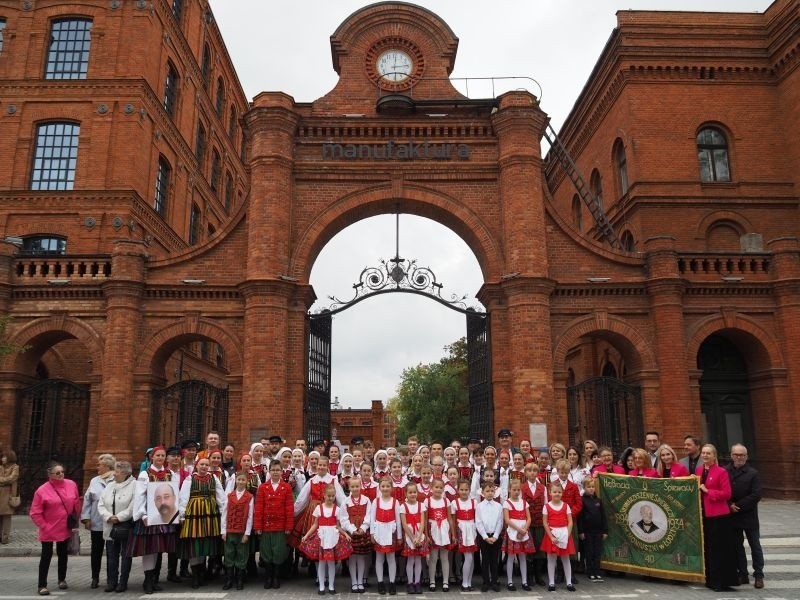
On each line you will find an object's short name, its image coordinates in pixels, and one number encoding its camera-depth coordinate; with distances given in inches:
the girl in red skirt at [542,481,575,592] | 353.1
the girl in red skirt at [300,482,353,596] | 345.7
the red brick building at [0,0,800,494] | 682.8
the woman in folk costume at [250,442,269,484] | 402.3
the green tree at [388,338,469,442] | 1941.4
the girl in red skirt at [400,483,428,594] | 348.8
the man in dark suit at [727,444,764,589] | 350.9
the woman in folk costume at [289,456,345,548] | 369.7
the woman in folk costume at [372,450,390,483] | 407.2
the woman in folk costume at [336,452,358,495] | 413.4
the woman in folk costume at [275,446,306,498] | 384.8
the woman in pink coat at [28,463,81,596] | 354.5
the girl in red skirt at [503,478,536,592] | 354.6
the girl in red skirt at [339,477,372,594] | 354.3
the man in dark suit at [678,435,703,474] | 380.5
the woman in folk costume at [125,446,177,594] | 350.6
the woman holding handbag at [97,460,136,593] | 352.2
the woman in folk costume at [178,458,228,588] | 358.0
